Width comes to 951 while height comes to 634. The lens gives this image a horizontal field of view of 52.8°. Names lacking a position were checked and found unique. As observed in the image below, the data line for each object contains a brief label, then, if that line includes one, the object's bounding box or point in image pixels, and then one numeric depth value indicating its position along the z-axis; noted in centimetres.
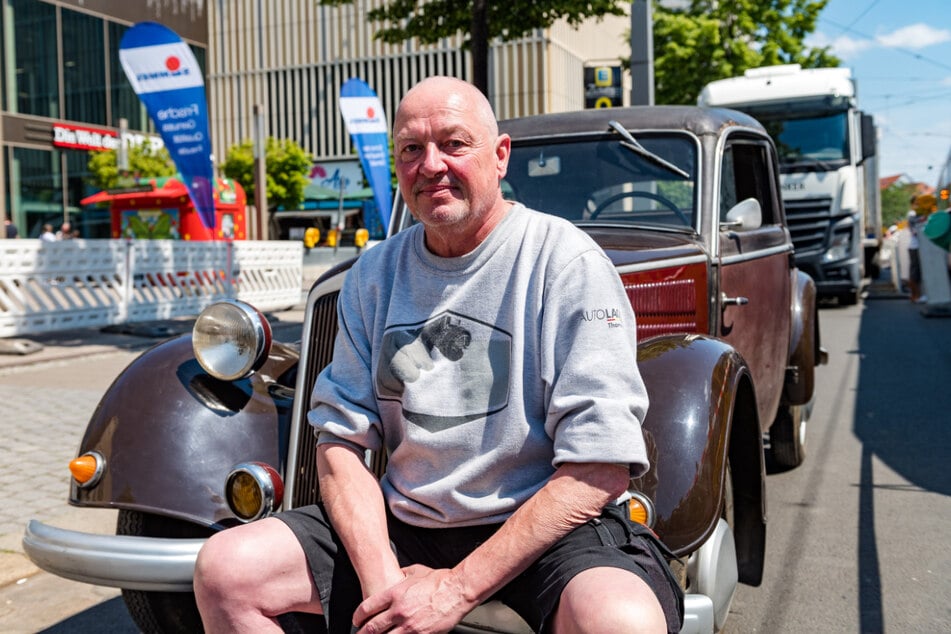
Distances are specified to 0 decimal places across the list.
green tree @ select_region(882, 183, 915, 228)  10350
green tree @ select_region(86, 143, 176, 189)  3288
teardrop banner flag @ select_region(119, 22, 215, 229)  1130
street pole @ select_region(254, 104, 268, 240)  1997
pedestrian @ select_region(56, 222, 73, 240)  2713
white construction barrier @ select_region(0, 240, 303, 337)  1194
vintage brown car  255
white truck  1378
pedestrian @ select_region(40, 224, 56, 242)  2402
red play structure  2302
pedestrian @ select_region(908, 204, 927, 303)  1628
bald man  199
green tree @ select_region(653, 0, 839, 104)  2639
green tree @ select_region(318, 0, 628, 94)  1247
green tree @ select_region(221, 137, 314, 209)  4188
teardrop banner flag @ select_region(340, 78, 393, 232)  1492
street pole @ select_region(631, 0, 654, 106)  1183
